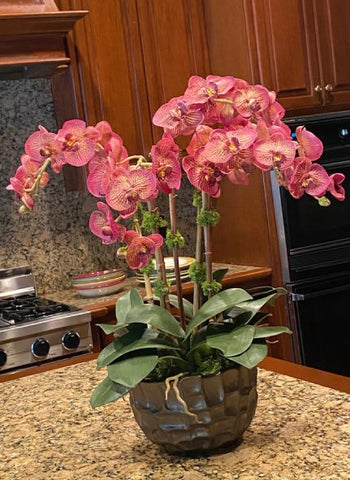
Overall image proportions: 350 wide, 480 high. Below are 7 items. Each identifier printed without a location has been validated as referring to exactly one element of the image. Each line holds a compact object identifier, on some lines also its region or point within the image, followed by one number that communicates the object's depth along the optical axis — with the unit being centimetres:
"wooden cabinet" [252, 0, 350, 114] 320
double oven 320
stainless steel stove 259
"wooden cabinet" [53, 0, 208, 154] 303
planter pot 109
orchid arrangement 102
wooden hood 270
